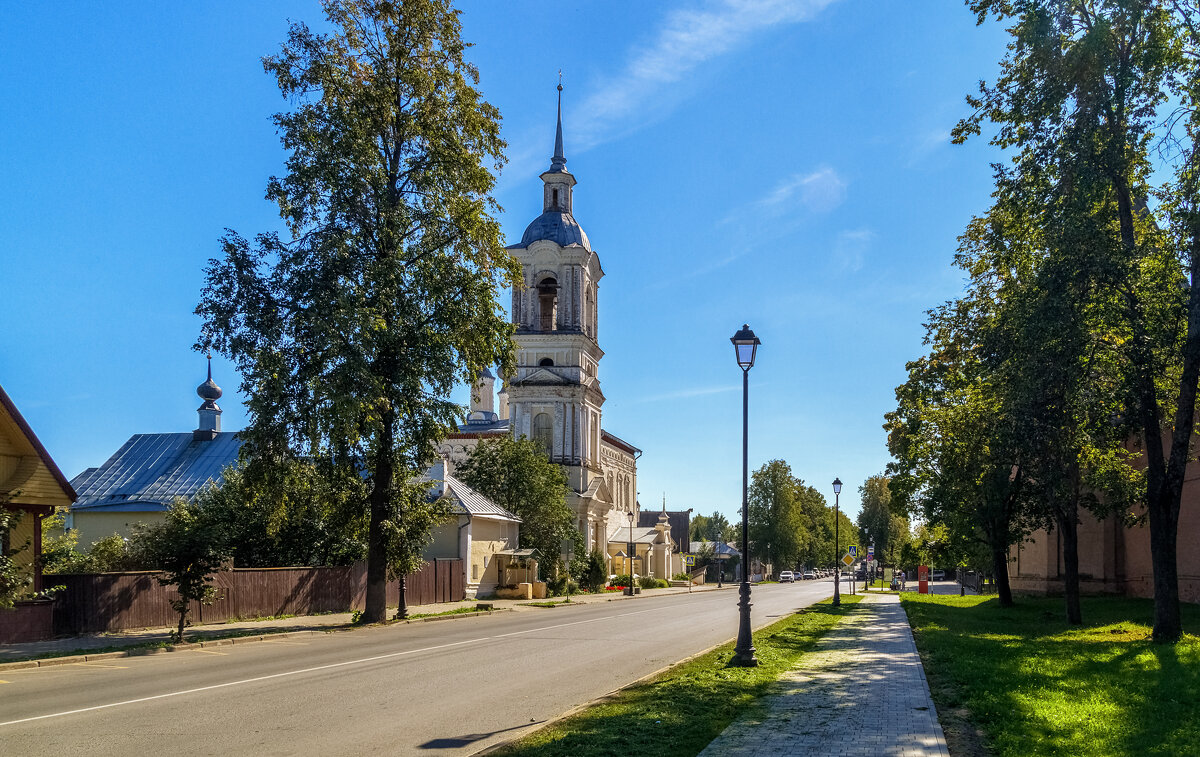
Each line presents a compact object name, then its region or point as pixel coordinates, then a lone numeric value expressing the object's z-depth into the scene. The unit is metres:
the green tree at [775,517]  104.06
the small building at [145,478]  36.00
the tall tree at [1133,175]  17.81
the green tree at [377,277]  22.27
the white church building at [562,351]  66.69
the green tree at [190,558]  18.75
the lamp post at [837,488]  36.56
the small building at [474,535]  41.12
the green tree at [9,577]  15.09
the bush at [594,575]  55.25
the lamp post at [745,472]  14.03
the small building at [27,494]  18.55
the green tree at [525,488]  50.69
